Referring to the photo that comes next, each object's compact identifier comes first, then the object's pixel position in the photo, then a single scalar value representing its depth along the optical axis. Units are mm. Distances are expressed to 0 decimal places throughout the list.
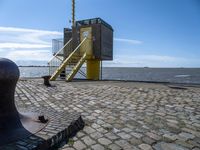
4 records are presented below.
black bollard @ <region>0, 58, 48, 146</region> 2494
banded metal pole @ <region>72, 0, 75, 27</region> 14885
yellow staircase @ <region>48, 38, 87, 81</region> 10129
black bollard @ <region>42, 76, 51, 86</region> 7640
